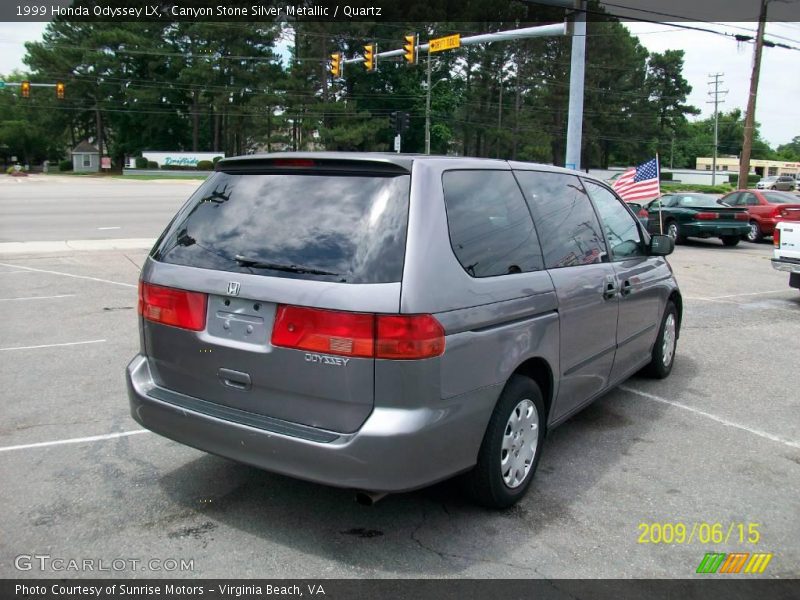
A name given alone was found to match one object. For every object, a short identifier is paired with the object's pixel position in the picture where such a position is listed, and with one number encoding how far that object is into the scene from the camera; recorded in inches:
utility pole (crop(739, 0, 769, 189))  1090.6
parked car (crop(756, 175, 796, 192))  1974.7
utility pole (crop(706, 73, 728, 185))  3410.4
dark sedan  736.3
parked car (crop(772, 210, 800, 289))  394.3
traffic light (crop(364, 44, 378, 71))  918.4
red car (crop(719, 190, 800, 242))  786.8
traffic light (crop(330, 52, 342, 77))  1001.9
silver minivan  117.9
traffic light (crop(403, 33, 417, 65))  880.3
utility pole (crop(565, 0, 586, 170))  599.8
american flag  505.0
